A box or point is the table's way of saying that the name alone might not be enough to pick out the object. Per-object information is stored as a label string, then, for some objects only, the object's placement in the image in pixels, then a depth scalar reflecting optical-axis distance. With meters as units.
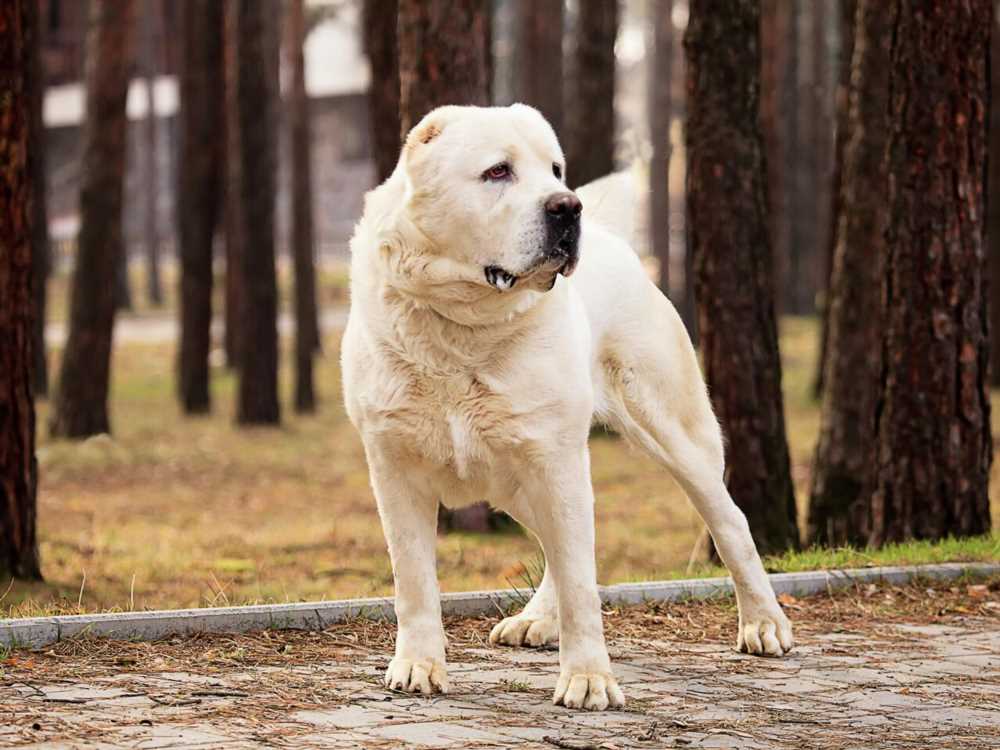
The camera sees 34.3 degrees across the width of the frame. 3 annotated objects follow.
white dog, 4.97
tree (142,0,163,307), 35.44
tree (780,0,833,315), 34.47
